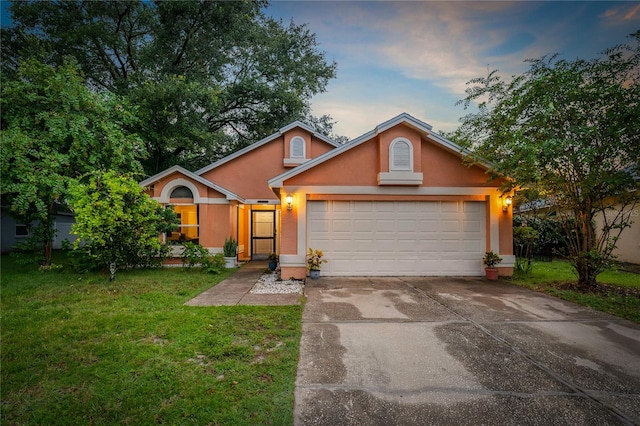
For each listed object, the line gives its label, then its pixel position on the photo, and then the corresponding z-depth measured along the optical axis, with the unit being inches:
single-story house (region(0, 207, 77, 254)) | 528.7
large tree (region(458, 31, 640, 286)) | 229.0
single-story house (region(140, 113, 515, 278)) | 317.7
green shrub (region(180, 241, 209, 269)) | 371.2
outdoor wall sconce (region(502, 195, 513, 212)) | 318.3
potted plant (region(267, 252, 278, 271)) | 386.3
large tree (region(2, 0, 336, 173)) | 498.9
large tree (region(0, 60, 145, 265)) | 306.2
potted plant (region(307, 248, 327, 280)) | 311.4
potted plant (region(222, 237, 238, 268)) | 395.5
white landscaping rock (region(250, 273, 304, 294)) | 259.9
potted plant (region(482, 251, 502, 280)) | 310.0
